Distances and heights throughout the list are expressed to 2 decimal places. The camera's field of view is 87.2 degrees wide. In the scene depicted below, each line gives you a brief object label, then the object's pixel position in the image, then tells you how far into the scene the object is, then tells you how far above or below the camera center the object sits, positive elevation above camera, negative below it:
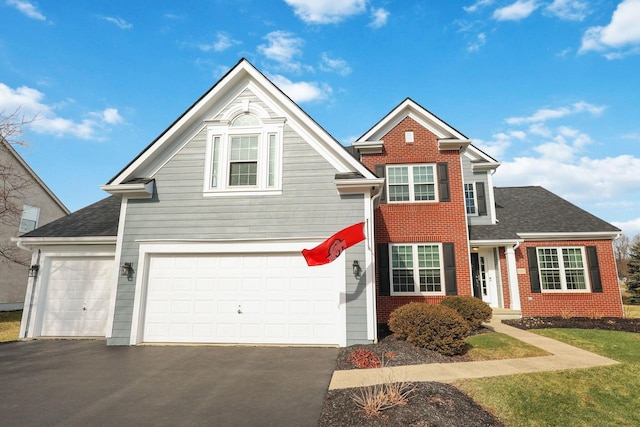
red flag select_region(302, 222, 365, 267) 8.48 +0.82
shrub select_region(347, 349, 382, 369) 6.94 -1.73
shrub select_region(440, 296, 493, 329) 10.64 -1.03
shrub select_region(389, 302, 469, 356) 7.89 -1.20
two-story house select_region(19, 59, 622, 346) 9.17 +1.01
